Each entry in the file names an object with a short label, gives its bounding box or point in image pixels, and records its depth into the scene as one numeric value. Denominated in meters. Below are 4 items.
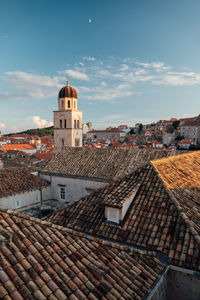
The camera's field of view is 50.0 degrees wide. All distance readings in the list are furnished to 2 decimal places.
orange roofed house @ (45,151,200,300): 5.95
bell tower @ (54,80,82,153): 29.08
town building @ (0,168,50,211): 16.81
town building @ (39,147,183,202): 16.66
